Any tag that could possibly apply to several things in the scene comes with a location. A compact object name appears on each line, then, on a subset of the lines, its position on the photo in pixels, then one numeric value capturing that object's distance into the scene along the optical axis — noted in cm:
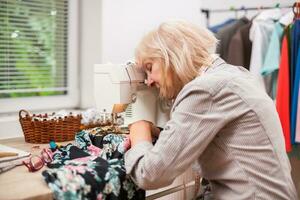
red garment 205
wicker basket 163
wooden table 99
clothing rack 239
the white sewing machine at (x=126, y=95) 142
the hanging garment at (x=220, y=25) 247
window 207
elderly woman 104
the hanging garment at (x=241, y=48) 228
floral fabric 100
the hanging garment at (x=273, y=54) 213
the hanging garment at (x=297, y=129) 200
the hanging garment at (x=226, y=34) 235
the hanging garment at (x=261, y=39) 221
